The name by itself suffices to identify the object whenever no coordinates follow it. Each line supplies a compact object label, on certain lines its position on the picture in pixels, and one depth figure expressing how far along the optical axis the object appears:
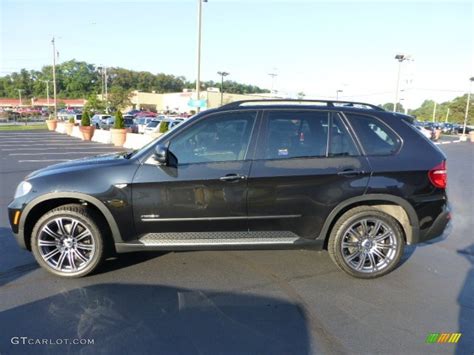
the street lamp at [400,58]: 29.17
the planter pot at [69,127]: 28.23
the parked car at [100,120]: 35.38
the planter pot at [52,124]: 34.50
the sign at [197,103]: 19.87
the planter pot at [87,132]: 23.22
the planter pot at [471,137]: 34.34
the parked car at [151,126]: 23.63
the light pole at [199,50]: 19.25
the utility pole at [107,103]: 57.15
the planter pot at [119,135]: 18.98
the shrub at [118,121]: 19.09
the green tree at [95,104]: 57.34
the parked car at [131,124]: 30.38
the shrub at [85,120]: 23.67
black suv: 3.68
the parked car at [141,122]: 29.17
